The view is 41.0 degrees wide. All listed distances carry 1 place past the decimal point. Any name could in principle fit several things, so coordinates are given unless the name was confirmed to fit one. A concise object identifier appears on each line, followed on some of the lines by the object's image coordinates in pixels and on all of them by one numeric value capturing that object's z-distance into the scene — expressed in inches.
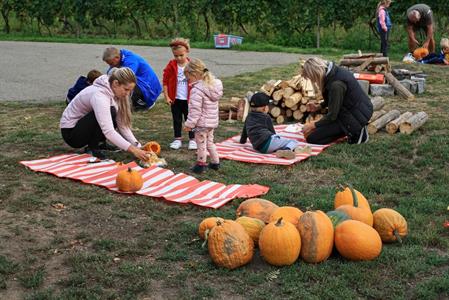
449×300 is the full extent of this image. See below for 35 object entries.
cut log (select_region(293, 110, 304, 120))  351.3
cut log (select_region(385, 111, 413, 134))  309.9
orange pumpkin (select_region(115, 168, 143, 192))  215.2
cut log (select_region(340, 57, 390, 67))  452.8
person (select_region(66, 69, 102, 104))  348.2
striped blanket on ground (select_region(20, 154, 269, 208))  211.3
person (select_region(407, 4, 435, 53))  638.5
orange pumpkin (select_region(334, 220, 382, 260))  153.9
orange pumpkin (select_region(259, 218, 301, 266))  150.8
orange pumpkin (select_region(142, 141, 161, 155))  264.1
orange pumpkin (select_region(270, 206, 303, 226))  163.3
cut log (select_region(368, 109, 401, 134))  311.1
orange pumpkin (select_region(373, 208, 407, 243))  166.9
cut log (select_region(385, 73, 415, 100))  419.3
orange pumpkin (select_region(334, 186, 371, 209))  175.6
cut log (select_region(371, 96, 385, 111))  362.0
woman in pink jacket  242.7
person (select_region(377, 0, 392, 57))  628.6
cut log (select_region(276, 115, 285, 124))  352.2
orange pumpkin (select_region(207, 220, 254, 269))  152.4
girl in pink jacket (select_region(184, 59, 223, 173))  239.8
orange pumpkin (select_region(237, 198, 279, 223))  172.7
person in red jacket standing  291.7
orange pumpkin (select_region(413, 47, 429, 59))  615.2
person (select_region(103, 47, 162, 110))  360.8
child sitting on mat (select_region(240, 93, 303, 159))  274.1
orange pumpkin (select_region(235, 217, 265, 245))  162.6
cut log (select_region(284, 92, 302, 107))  344.8
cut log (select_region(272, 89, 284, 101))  349.8
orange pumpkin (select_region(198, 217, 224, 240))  167.0
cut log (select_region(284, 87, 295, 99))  347.7
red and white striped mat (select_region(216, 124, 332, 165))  260.1
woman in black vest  276.1
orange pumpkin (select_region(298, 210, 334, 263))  153.1
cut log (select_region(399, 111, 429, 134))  308.0
